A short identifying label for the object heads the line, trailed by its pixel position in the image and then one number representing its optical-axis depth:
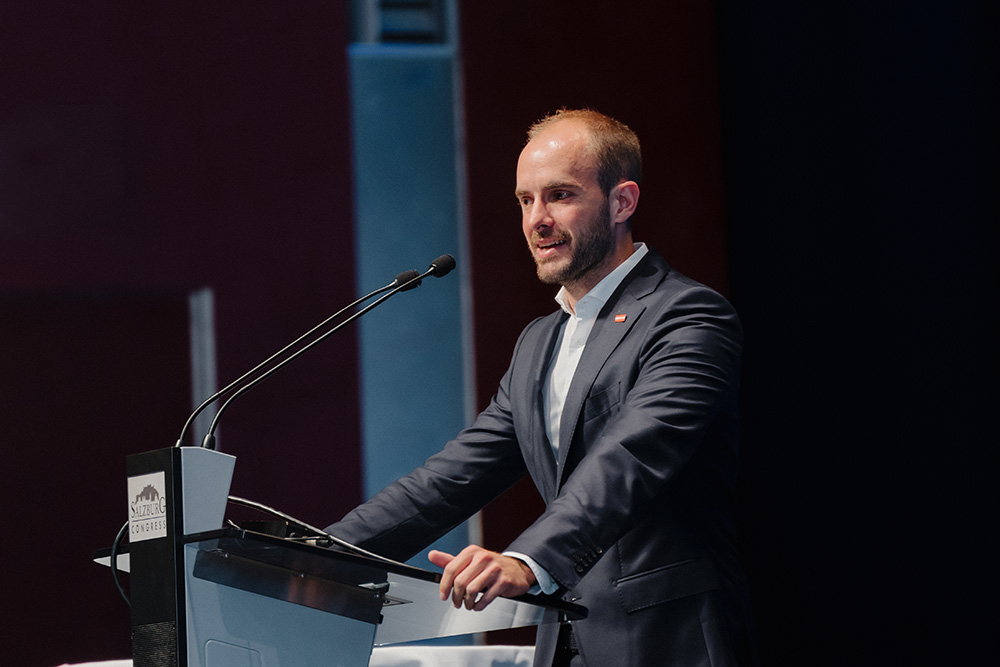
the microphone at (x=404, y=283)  5.94
